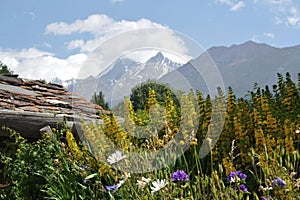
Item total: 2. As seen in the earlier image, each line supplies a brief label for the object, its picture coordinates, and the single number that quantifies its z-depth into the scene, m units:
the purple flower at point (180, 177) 2.53
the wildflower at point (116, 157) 2.92
